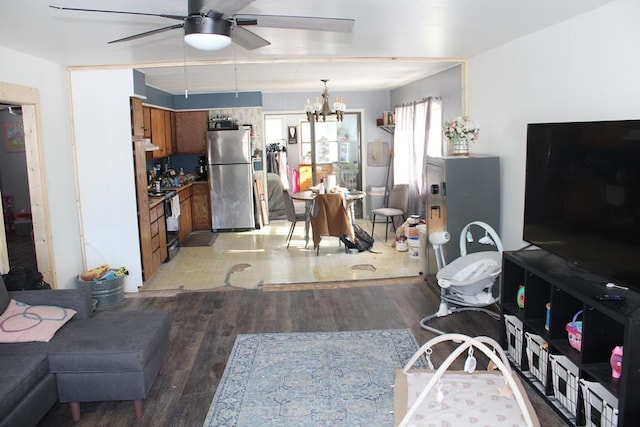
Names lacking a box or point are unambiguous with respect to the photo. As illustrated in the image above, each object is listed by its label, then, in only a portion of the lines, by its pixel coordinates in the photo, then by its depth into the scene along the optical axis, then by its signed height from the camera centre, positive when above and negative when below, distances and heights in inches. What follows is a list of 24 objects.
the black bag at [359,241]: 281.9 -51.4
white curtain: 282.7 -2.2
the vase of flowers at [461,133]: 194.4 +3.3
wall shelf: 355.2 +10.5
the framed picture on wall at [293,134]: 441.4 +9.3
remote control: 101.4 -30.0
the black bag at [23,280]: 152.5 -37.5
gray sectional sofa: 107.9 -46.6
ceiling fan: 93.5 +23.6
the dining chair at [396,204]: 308.0 -36.4
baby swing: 162.1 -41.0
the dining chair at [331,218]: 274.4 -37.7
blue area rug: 119.6 -59.6
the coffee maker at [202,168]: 364.2 -14.6
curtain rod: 265.8 +22.6
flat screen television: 104.2 -12.4
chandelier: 284.0 +19.0
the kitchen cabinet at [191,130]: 357.1 +11.4
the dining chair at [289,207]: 291.6 -33.7
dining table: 286.0 -28.7
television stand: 92.0 -40.1
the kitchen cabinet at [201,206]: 354.0 -39.2
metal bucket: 201.3 -53.3
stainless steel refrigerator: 340.8 -20.8
